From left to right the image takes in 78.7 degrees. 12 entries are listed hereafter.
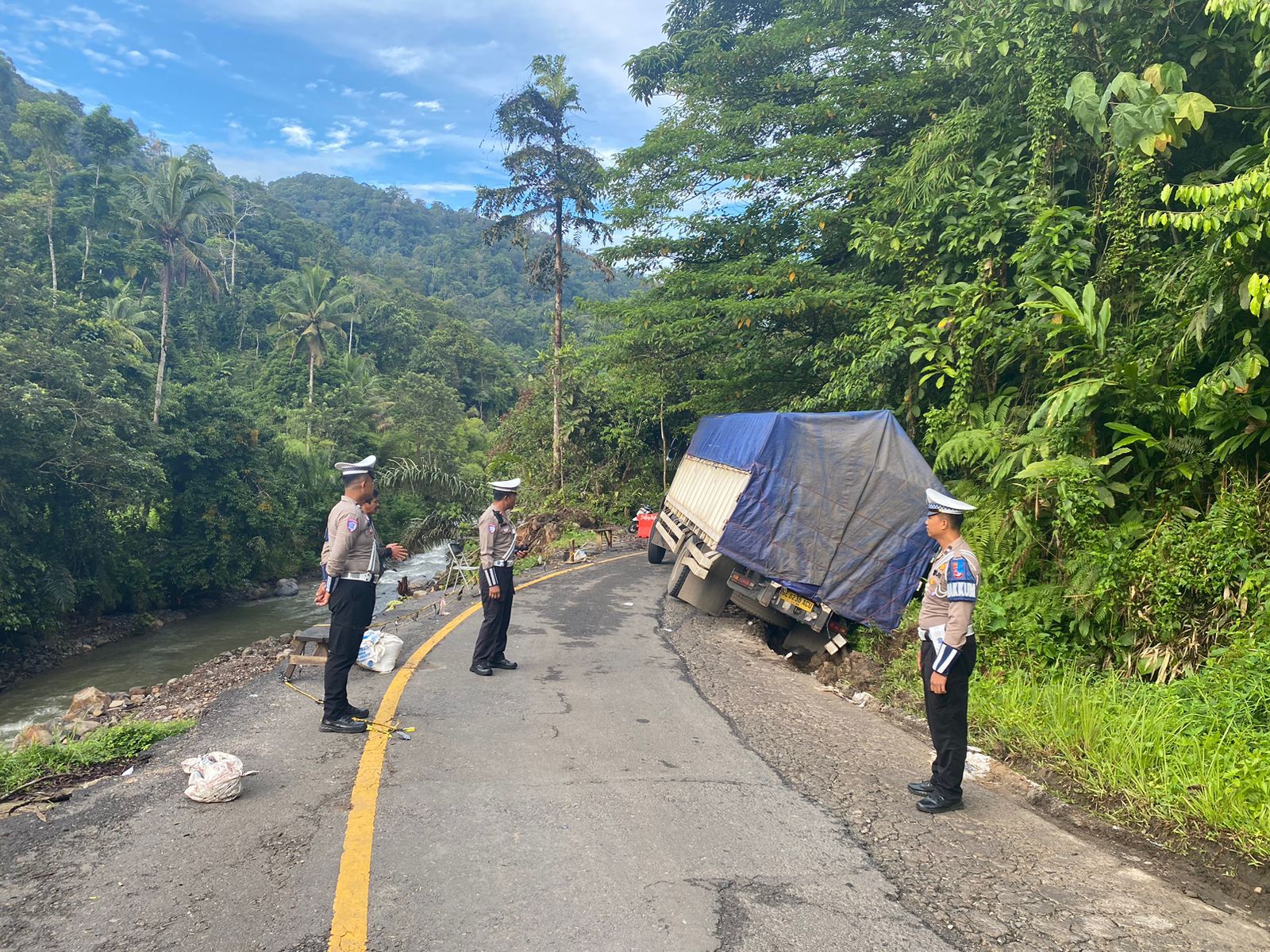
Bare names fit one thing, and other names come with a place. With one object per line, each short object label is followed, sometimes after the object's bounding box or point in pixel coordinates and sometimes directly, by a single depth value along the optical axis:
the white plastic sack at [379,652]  6.96
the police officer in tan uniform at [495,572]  7.05
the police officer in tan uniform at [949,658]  4.28
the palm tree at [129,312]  36.69
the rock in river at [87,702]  8.90
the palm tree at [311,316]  44.53
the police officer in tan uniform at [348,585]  5.32
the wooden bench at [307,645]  7.07
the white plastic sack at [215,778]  4.05
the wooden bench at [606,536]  19.98
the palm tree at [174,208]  39.84
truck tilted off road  7.94
